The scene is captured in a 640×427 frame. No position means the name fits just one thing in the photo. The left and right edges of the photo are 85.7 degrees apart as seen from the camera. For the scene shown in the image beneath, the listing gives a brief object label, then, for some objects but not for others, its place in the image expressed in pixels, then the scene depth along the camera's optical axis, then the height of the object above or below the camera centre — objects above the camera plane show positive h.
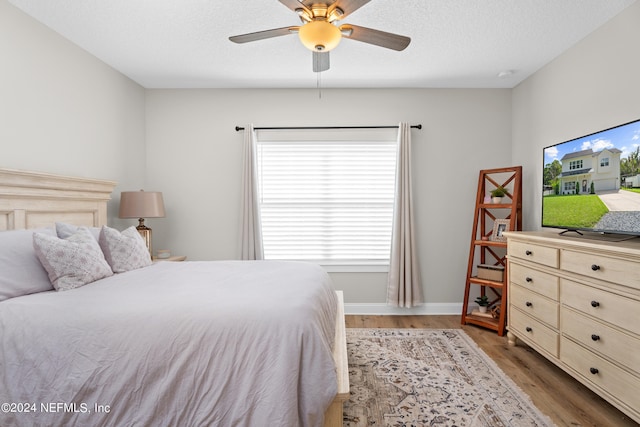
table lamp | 3.33 +0.03
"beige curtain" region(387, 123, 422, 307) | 3.90 -0.31
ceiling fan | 1.84 +1.04
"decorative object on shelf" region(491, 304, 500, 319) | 3.54 -1.07
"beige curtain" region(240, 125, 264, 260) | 3.91 +0.00
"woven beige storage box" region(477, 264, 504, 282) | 3.49 -0.66
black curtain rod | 3.99 +0.94
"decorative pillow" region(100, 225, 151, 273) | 2.42 -0.31
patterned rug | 1.99 -1.21
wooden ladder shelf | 3.45 -0.35
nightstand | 3.60 -0.54
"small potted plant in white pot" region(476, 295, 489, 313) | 3.66 -1.00
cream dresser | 1.84 -0.64
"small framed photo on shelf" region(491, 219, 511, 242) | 3.62 -0.21
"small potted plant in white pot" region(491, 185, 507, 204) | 3.60 +0.15
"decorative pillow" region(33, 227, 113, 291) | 1.96 -0.31
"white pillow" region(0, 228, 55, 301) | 1.82 -0.34
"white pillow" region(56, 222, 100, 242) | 2.28 -0.15
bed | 1.39 -0.65
